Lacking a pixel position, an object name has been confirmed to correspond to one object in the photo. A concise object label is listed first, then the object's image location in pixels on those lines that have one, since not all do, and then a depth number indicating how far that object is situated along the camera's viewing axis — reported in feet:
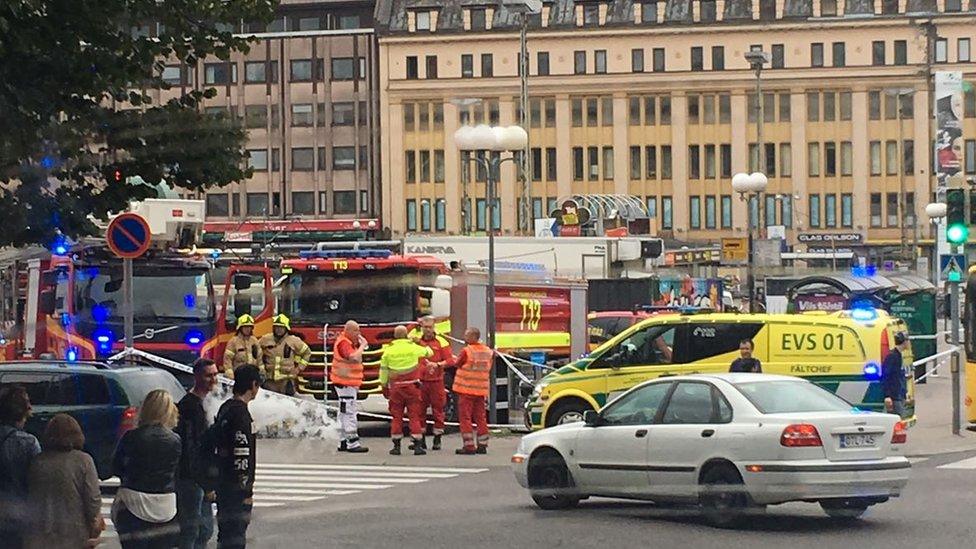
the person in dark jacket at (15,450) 39.40
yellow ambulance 81.76
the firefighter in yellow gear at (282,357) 89.30
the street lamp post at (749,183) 148.87
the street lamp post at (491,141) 95.16
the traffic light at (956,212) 90.02
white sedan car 52.39
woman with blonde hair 38.68
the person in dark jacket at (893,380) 82.07
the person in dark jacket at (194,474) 42.24
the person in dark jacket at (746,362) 77.78
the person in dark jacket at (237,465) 41.29
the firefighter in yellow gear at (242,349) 87.15
